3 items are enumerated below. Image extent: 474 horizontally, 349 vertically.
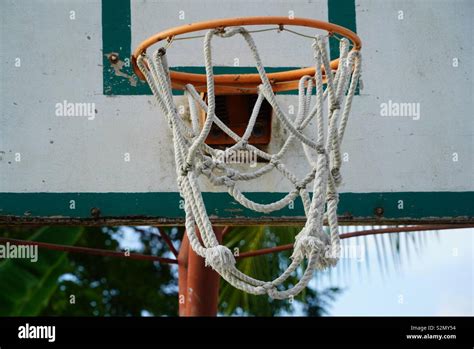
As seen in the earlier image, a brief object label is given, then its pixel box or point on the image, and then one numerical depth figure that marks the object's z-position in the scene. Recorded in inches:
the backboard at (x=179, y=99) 222.1
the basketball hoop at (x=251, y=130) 185.8
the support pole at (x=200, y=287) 285.1
